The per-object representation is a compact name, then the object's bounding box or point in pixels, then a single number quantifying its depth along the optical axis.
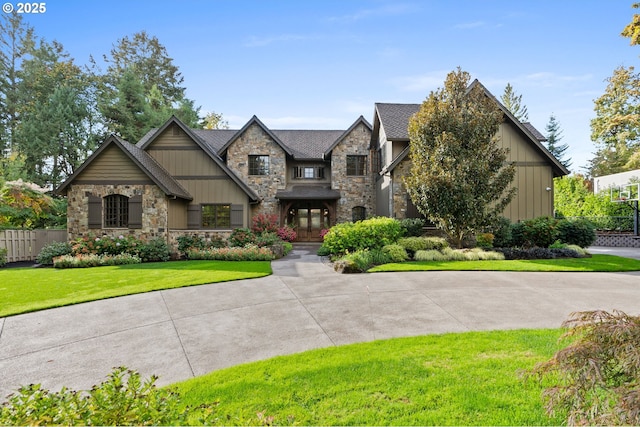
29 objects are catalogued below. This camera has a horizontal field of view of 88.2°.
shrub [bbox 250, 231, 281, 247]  15.17
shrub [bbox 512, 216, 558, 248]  13.84
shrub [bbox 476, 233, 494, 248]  14.21
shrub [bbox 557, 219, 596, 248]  14.17
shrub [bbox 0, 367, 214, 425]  1.86
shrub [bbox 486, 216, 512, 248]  14.34
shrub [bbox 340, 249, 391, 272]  10.35
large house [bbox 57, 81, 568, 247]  14.62
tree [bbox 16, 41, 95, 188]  26.42
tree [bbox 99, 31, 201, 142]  29.27
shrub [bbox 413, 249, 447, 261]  12.30
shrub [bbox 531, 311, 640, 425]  1.73
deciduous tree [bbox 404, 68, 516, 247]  12.77
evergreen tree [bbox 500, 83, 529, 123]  42.56
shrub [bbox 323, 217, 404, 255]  12.79
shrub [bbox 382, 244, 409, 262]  12.15
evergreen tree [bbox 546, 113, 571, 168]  42.47
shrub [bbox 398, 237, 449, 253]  13.15
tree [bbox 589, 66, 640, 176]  26.98
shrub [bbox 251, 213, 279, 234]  17.83
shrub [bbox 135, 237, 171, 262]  13.77
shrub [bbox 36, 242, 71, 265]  13.12
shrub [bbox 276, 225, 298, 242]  19.14
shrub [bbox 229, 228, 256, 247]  15.30
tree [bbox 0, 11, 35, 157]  28.87
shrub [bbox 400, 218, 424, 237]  14.88
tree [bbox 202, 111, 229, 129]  40.09
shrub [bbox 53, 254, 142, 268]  12.25
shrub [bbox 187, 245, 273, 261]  13.51
